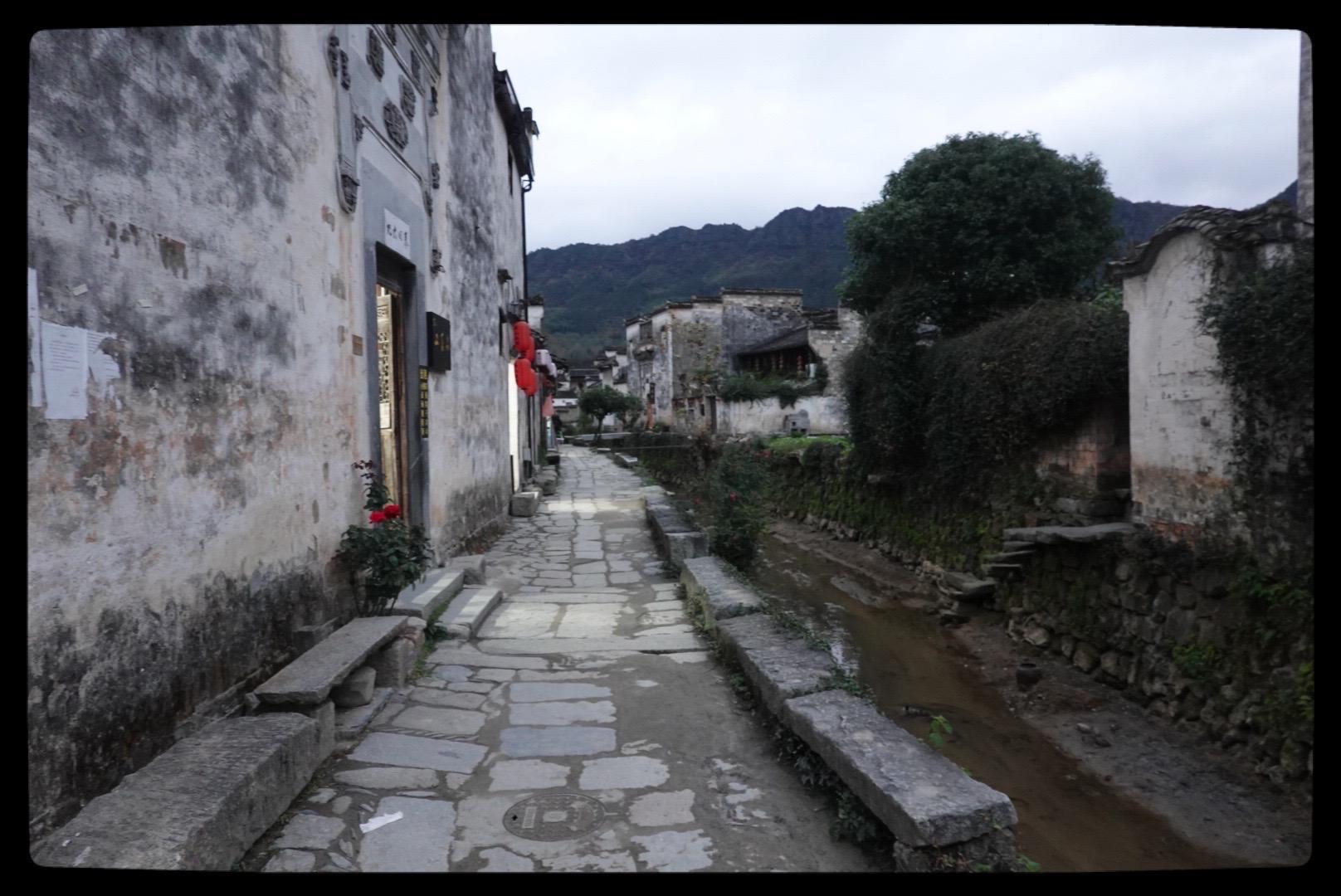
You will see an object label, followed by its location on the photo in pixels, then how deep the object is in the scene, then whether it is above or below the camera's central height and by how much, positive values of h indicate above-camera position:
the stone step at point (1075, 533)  7.66 -1.31
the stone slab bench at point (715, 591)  5.27 -1.34
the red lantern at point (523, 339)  12.72 +1.50
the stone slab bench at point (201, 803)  2.07 -1.18
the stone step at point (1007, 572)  9.50 -2.09
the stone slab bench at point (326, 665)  3.19 -1.15
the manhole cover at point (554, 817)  2.85 -1.60
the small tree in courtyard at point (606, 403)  37.25 +0.99
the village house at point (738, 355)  24.52 +2.56
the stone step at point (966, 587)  10.19 -2.47
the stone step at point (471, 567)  6.92 -1.36
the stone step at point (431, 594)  5.09 -1.32
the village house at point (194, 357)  2.45 +0.35
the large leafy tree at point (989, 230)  12.70 +3.29
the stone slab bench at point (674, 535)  7.73 -1.28
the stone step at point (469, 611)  5.42 -1.48
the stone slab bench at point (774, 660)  3.71 -1.37
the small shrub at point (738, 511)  8.62 -1.10
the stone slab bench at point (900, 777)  2.36 -1.33
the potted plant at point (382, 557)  4.80 -0.86
